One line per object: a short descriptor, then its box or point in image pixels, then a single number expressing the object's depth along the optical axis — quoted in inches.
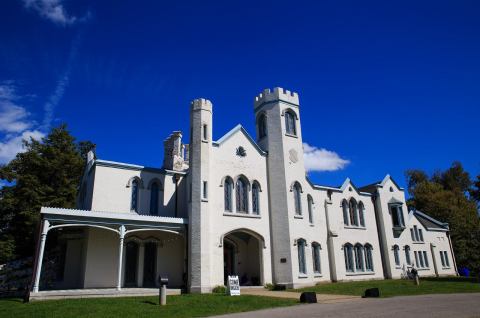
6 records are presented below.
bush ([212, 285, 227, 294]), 767.7
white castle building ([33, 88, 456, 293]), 783.1
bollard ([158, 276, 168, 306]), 549.9
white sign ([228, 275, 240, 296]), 679.7
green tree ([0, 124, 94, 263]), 1173.1
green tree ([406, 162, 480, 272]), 1379.2
